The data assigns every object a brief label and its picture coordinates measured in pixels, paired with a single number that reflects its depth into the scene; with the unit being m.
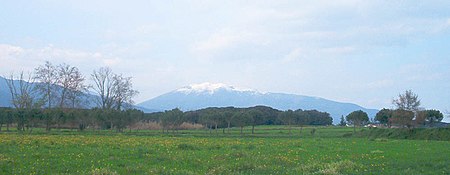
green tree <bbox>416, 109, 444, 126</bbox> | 96.59
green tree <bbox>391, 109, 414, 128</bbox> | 87.19
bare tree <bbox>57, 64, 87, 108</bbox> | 98.12
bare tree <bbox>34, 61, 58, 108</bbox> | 95.75
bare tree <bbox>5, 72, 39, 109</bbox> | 91.38
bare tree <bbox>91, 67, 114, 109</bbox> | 106.82
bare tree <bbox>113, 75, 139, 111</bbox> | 106.12
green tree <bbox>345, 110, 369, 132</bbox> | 106.75
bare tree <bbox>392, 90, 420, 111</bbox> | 95.88
